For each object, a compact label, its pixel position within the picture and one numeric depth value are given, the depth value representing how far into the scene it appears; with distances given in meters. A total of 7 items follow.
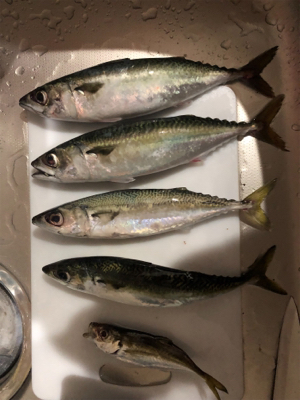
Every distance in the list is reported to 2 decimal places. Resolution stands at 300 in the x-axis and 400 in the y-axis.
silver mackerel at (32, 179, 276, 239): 0.35
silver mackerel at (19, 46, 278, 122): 0.35
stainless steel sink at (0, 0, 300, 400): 0.41
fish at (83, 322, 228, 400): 0.34
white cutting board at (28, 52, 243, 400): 0.38
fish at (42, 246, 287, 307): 0.34
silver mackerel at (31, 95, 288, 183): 0.35
